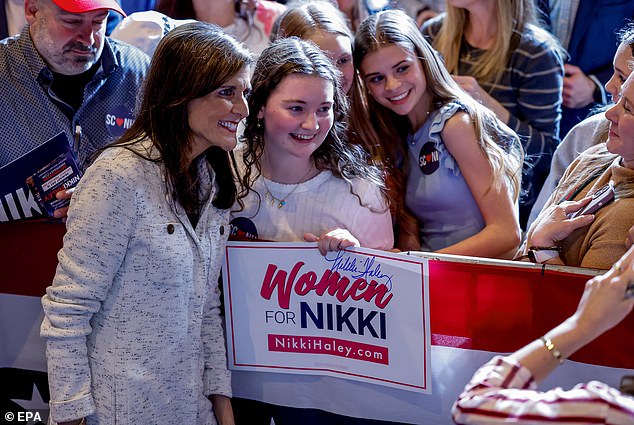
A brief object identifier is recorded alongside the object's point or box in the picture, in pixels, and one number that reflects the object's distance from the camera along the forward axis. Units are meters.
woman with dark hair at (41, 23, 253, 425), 2.18
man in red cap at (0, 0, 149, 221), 2.90
